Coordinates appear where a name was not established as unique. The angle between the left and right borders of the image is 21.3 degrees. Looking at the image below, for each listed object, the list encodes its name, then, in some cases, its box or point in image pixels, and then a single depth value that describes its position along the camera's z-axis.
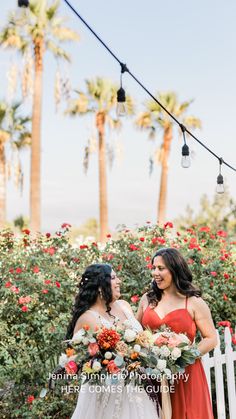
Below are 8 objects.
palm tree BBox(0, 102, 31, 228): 26.99
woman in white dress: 4.02
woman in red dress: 4.24
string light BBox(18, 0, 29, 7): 4.24
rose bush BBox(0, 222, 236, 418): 6.50
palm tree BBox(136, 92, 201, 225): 29.08
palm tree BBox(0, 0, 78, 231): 22.34
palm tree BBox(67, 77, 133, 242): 28.06
